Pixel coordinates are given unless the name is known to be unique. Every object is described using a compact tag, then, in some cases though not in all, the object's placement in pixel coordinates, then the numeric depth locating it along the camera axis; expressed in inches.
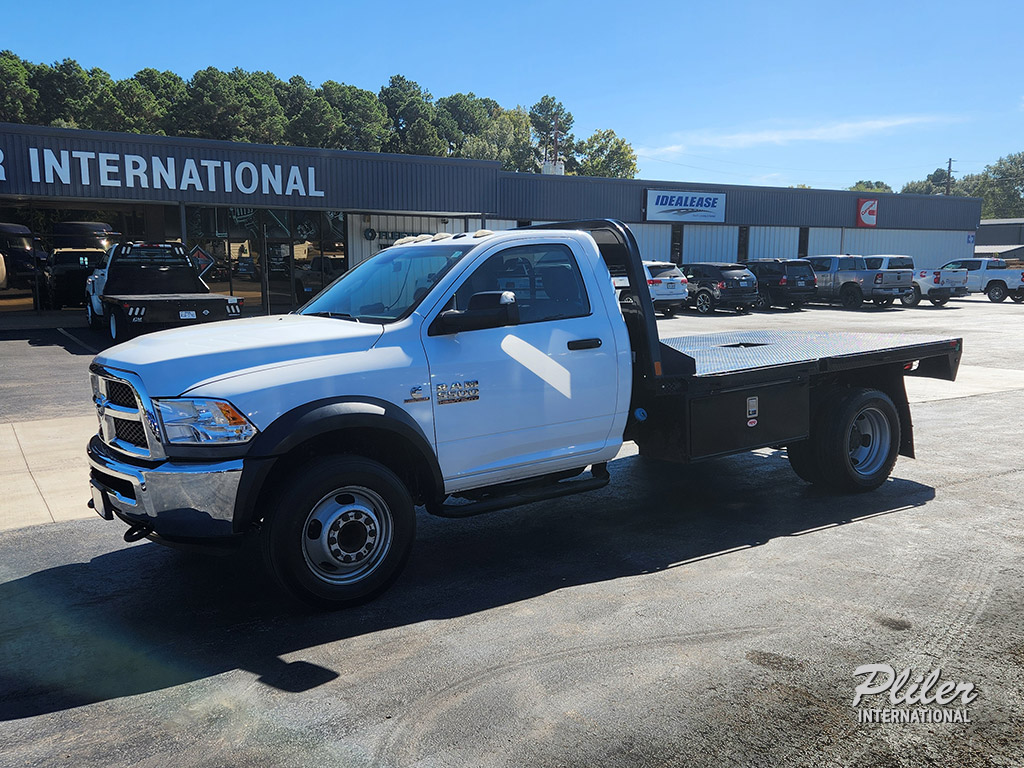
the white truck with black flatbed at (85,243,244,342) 602.5
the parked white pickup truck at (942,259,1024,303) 1346.0
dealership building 877.2
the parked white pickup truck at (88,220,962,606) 168.4
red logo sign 1647.4
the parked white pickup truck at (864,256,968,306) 1226.0
